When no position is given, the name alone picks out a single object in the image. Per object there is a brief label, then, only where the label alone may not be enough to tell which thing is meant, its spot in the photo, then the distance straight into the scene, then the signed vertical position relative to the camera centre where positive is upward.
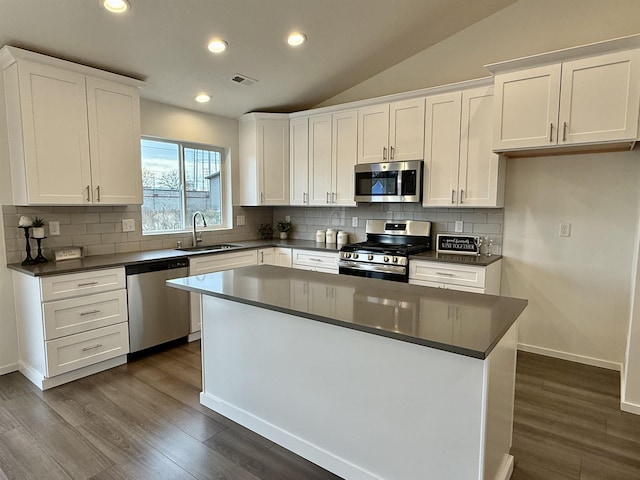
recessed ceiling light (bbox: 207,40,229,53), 3.05 +1.34
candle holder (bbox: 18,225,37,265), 2.96 -0.35
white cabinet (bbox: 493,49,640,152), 2.48 +0.76
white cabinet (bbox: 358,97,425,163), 3.63 +0.79
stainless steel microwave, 3.64 +0.29
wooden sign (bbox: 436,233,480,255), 3.58 -0.33
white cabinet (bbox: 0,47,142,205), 2.75 +0.62
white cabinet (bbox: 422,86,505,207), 3.26 +0.51
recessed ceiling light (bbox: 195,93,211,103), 3.92 +1.17
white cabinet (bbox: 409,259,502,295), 3.14 -0.57
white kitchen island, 1.46 -0.76
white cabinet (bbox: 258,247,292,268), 4.40 -0.55
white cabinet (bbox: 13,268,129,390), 2.76 -0.89
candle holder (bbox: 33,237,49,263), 3.02 -0.39
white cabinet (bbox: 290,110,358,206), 4.13 +0.58
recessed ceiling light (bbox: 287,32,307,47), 3.14 +1.45
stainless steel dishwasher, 3.23 -0.86
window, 3.96 +0.28
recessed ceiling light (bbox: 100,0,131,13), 2.42 +1.33
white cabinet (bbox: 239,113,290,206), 4.52 +0.64
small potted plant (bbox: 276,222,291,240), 5.00 -0.26
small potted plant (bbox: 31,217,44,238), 2.94 -0.15
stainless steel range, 3.48 -0.38
